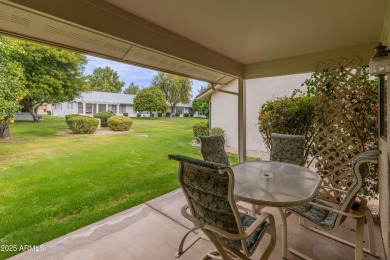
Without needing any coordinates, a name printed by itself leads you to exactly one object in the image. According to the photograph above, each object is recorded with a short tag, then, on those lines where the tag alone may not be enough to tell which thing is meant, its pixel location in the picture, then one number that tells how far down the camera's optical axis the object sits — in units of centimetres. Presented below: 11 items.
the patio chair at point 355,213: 144
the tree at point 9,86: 299
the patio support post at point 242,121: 427
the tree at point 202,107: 919
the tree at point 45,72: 378
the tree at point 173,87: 717
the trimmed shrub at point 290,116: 350
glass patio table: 148
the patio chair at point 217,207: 117
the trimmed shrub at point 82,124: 575
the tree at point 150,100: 673
